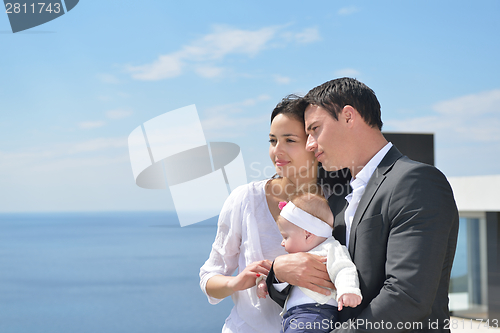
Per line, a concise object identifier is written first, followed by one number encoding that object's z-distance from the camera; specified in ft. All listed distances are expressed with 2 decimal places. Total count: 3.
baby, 6.51
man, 5.82
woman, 8.80
